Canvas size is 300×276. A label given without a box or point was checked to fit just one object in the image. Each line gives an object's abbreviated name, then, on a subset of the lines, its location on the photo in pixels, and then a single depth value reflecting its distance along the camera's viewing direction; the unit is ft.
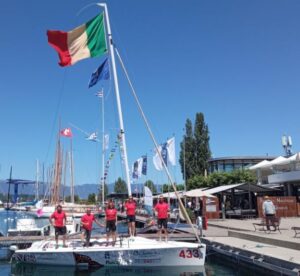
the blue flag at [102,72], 48.73
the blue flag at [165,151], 84.33
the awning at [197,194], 87.63
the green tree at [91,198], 243.44
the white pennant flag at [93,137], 113.96
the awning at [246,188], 87.92
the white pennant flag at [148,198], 59.34
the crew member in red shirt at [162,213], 42.72
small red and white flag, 125.45
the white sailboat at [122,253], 39.93
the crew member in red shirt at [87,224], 42.39
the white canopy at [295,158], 94.77
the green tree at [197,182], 142.36
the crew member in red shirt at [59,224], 43.34
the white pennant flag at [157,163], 82.86
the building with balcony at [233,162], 195.65
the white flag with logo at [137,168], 96.20
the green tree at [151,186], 229.64
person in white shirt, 53.20
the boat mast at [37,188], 204.42
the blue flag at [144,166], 94.77
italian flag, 42.94
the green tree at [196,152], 160.30
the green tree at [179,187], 193.45
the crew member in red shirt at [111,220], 42.47
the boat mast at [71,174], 161.34
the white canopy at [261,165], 115.64
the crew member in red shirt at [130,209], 43.71
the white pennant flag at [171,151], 84.26
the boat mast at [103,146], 116.76
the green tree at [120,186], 280.14
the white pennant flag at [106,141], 116.30
